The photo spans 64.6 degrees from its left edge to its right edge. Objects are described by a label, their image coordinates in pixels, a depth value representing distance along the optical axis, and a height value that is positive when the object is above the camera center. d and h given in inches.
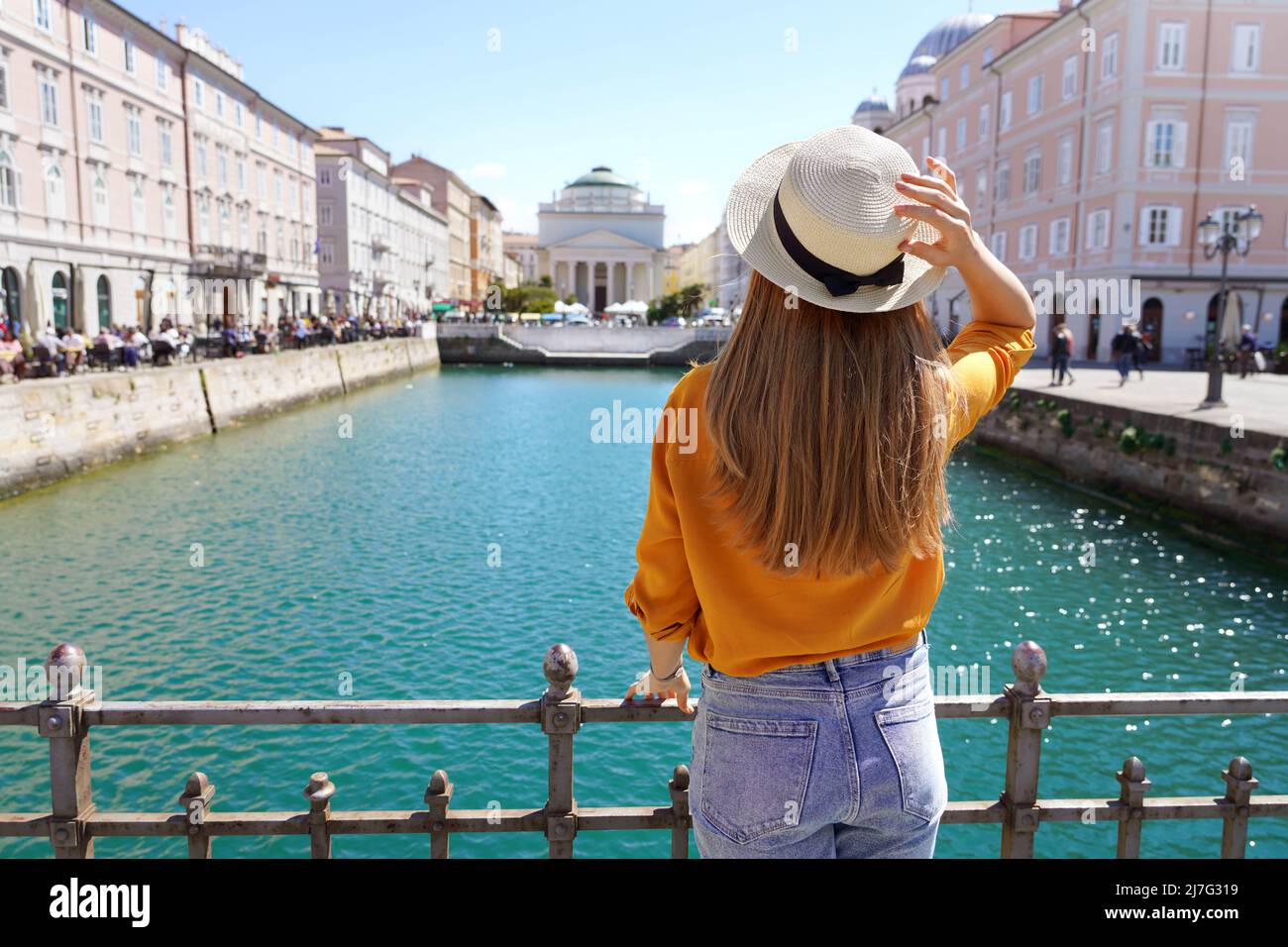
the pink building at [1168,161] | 1499.8 +265.1
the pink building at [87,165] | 1314.0 +245.7
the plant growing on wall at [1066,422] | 873.6 -72.7
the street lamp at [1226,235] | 780.6 +82.8
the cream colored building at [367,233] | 2947.8 +320.0
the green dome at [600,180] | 5497.0 +836.4
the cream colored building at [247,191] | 1919.3 +302.8
